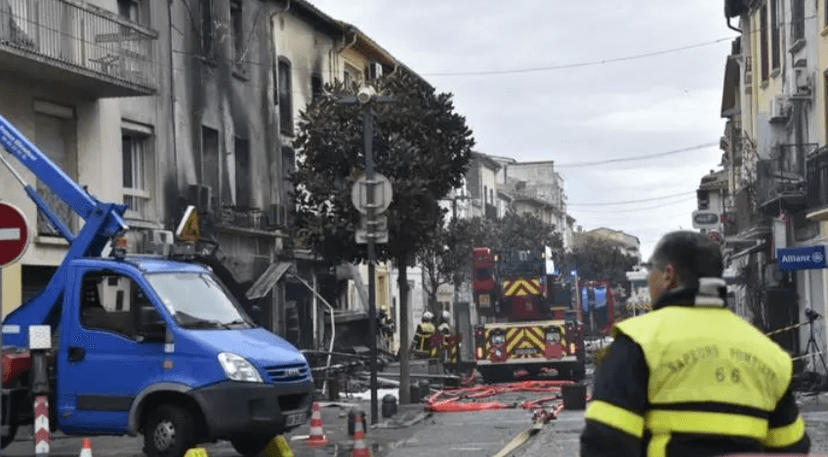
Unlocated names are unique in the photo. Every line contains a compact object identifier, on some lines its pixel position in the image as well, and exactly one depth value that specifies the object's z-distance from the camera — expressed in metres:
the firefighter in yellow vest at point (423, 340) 33.23
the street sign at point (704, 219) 33.78
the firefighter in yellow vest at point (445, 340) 32.24
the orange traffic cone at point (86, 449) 12.08
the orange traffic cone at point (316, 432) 16.39
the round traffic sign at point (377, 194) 19.95
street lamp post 19.73
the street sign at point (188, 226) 24.16
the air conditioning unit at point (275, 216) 32.25
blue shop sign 23.11
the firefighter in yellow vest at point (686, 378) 4.22
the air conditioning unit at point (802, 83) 29.33
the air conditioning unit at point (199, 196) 27.09
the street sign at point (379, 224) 19.89
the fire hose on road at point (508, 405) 17.15
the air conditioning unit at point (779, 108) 31.58
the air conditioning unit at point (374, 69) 42.22
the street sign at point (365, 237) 19.88
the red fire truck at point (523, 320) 32.53
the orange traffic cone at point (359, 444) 14.30
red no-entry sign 10.60
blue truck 13.80
